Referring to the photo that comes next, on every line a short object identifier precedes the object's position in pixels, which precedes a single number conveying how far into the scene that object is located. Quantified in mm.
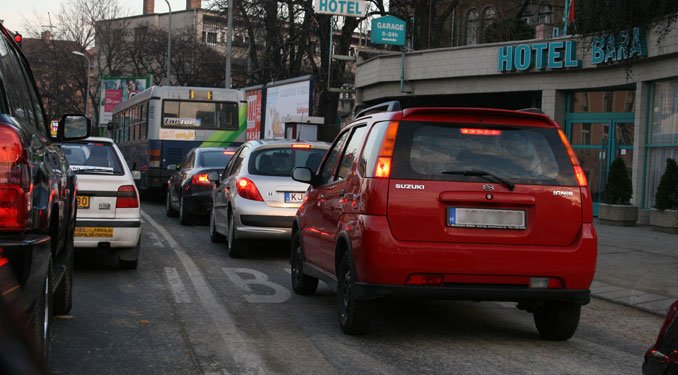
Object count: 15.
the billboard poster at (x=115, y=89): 65688
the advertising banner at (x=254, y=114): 33625
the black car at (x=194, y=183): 16562
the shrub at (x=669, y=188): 18047
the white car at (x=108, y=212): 9766
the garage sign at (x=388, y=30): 30797
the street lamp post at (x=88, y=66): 67650
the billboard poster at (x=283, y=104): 29611
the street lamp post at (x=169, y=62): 48703
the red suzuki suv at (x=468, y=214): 6270
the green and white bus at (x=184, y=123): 25438
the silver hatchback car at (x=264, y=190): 11609
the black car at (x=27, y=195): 3555
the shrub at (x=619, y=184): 19422
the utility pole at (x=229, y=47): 35219
